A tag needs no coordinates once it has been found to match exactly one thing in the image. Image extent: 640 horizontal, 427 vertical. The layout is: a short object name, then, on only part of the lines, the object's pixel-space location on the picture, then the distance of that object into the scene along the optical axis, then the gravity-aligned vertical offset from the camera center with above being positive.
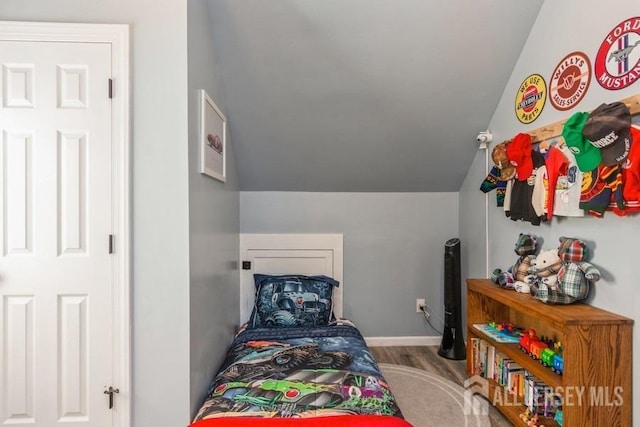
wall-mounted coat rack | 1.41 +0.48
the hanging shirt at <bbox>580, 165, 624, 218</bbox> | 1.43 +0.11
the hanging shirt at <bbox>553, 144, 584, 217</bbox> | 1.67 +0.12
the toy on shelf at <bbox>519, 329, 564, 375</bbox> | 1.68 -0.75
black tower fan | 2.74 -0.79
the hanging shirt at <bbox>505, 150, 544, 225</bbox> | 1.96 +0.10
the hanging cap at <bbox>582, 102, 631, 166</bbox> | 1.39 +0.35
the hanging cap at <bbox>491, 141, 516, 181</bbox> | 2.16 +0.35
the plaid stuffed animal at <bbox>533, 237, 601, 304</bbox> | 1.61 -0.32
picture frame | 1.68 +0.44
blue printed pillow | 2.49 -0.69
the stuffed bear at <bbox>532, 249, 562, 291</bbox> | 1.77 -0.30
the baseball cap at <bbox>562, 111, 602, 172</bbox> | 1.52 +0.32
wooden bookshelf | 1.46 -0.70
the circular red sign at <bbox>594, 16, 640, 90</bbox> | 1.45 +0.73
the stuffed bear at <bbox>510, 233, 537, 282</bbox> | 1.99 -0.27
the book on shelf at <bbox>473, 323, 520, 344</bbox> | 2.02 -0.77
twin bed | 1.43 -0.84
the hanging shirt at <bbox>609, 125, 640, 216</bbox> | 1.34 +0.15
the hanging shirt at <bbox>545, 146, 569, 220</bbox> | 1.76 +0.23
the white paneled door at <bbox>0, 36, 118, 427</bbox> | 1.46 -0.08
